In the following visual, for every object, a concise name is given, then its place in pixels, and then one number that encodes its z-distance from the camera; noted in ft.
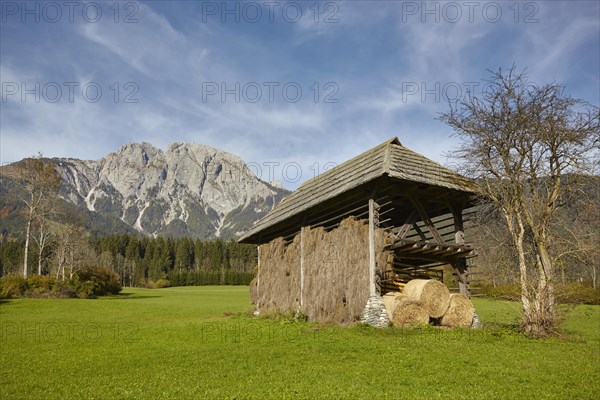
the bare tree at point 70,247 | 182.91
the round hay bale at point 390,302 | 50.01
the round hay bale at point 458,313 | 52.49
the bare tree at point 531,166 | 51.19
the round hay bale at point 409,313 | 49.08
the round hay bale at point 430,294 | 50.11
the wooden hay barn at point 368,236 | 53.31
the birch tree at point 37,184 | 145.89
